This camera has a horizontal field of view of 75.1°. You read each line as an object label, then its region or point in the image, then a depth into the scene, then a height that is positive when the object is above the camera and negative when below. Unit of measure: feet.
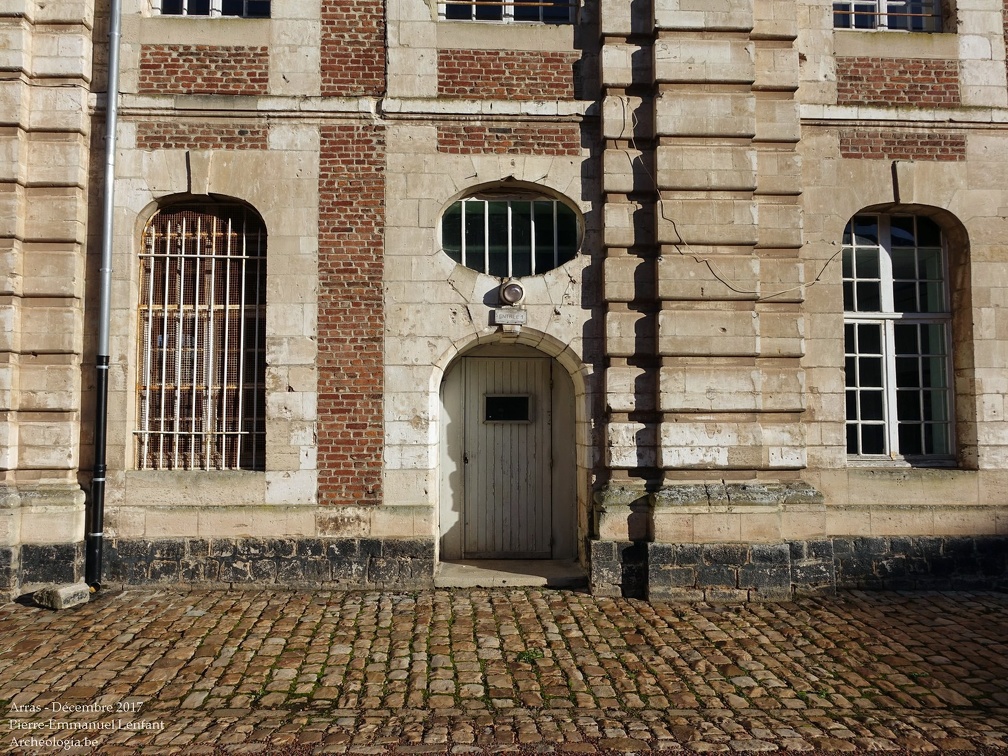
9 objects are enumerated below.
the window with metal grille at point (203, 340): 21.43 +2.28
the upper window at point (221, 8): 22.61 +13.84
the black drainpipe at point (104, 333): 20.20 +2.40
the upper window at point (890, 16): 23.62 +14.17
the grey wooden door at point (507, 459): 23.68 -1.88
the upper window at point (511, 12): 22.91 +13.91
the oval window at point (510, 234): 22.22 +5.87
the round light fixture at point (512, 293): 21.12 +3.67
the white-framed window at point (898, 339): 22.85 +2.30
